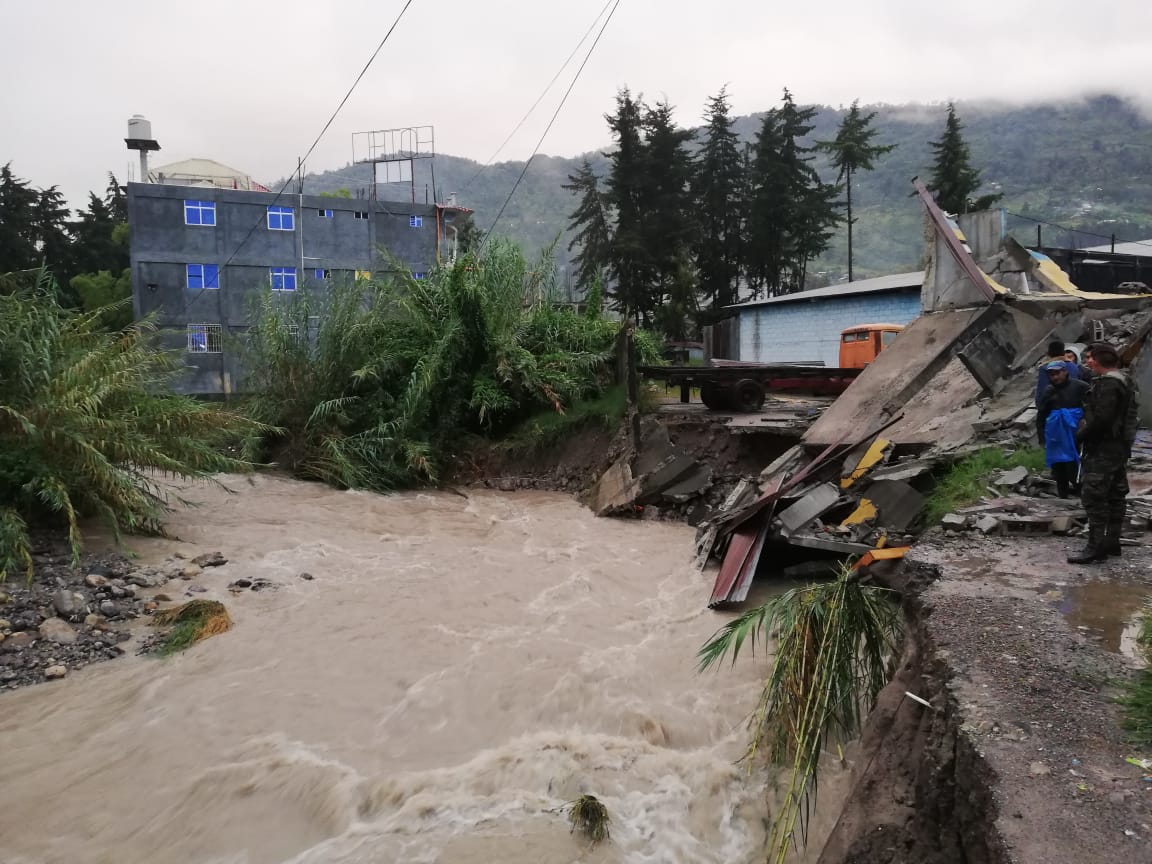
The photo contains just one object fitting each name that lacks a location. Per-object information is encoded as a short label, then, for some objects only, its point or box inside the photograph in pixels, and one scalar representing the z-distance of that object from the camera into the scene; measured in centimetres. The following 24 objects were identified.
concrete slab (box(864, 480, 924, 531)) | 652
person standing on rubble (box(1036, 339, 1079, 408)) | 624
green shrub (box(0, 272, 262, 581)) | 689
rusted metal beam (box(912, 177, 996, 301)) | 947
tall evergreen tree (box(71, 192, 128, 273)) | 3444
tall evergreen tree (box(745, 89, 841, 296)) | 3381
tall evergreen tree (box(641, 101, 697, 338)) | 3084
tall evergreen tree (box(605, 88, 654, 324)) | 3095
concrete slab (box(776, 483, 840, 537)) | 705
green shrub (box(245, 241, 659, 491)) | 1248
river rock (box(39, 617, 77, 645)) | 560
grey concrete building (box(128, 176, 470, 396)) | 2550
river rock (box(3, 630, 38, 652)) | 539
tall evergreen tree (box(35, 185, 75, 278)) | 3341
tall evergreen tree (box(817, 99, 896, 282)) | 3497
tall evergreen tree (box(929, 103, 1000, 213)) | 3106
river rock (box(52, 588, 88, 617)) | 591
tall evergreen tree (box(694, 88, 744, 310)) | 3456
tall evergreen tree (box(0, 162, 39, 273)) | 3081
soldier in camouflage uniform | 462
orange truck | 1599
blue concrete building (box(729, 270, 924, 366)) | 1897
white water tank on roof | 2909
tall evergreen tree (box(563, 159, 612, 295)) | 3178
